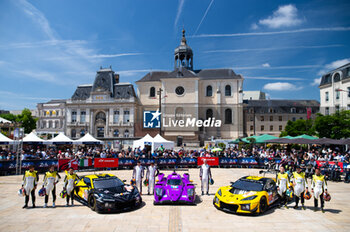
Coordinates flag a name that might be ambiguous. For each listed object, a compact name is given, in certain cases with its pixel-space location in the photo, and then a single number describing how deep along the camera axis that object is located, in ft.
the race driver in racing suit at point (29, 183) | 30.83
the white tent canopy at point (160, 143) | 92.58
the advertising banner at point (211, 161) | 77.36
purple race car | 32.86
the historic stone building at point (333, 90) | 137.18
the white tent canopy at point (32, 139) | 86.02
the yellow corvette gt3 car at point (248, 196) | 28.14
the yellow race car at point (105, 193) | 28.99
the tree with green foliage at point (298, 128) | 143.82
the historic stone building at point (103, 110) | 182.91
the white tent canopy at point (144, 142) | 93.12
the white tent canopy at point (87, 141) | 94.34
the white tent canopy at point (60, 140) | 90.39
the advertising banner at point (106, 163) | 68.85
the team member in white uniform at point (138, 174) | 39.93
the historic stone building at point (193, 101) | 175.42
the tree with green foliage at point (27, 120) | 219.39
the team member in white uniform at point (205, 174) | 40.06
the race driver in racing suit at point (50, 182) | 31.76
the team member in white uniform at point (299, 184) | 31.42
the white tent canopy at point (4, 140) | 80.15
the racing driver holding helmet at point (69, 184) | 32.63
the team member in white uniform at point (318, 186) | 30.18
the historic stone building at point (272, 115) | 215.72
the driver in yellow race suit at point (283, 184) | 32.48
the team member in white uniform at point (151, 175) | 39.93
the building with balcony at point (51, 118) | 216.25
